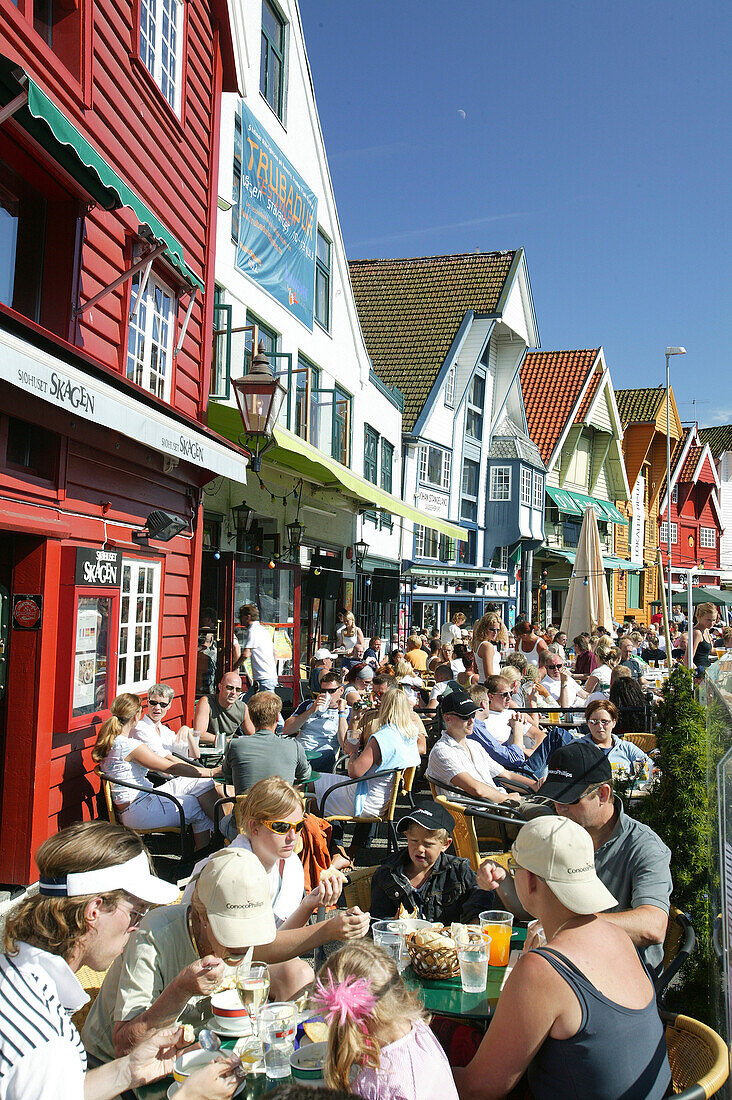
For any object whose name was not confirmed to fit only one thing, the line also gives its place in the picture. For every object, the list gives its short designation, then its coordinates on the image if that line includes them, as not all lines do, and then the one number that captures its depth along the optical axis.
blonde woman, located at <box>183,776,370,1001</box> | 3.40
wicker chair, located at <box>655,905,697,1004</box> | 3.93
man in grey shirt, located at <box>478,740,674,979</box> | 3.83
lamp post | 27.55
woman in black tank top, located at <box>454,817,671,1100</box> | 2.54
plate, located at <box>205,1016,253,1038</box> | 2.81
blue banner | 12.93
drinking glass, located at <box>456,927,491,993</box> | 3.25
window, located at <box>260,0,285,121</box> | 13.93
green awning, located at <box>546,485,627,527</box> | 33.50
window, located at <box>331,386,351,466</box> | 18.08
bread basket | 3.36
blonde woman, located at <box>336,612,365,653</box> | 15.39
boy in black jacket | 4.34
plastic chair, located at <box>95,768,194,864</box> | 6.27
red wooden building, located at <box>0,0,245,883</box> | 5.84
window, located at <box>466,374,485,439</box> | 28.98
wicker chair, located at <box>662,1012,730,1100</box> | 2.73
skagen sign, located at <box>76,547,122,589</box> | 6.47
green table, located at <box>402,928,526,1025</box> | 3.11
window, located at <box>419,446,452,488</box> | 25.86
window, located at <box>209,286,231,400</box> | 12.20
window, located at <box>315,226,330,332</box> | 16.94
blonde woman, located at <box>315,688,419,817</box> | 6.89
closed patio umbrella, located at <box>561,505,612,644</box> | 19.91
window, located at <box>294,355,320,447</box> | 15.92
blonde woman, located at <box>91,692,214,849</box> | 6.57
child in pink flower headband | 2.36
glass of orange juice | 3.48
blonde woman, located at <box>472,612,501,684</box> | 11.18
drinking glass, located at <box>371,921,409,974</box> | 3.42
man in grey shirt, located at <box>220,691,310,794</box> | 6.37
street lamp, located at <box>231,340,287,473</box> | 9.12
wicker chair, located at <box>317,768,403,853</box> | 6.94
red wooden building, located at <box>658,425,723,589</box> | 49.03
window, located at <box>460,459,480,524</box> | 28.86
